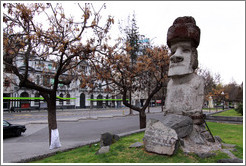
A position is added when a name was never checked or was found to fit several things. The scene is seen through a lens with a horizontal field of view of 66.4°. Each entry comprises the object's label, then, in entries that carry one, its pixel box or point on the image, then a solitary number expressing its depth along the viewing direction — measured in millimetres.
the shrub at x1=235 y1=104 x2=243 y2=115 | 19527
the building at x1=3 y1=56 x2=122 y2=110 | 32781
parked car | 12661
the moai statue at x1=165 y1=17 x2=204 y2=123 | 5773
